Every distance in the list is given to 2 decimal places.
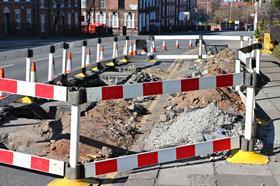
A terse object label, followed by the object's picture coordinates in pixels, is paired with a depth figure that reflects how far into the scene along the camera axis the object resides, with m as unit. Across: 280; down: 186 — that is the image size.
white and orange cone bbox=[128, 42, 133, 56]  22.45
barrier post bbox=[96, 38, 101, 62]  17.67
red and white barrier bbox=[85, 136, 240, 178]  5.62
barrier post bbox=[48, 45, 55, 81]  12.72
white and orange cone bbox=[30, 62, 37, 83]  11.84
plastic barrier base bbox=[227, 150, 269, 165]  6.42
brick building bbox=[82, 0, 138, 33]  82.62
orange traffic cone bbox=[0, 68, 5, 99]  10.55
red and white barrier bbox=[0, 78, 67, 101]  5.39
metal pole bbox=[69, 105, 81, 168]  5.33
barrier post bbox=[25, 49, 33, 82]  11.55
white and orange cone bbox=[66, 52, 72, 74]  15.67
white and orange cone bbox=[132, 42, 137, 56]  22.59
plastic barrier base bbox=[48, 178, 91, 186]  5.61
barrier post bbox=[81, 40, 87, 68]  15.98
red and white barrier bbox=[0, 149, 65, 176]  5.63
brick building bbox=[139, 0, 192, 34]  87.06
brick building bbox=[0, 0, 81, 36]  55.72
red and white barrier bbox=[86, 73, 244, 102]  5.47
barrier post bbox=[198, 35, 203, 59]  21.97
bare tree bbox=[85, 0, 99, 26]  73.00
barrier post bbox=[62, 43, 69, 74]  13.82
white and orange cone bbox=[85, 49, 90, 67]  18.09
